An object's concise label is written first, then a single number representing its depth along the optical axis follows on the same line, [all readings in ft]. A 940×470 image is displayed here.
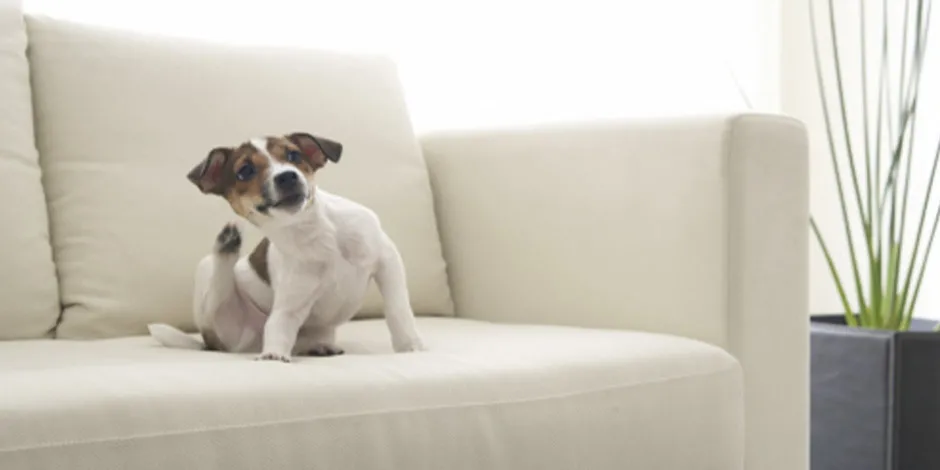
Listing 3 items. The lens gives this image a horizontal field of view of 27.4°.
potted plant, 8.52
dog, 6.36
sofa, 5.96
